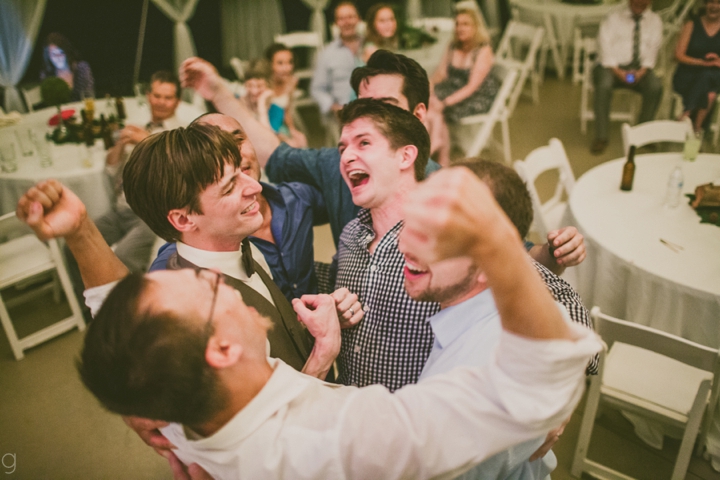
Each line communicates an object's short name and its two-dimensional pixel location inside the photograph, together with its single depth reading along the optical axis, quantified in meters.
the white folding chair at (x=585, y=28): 6.21
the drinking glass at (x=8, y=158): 3.32
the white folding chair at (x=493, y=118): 4.29
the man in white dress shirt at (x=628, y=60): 4.89
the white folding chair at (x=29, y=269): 2.90
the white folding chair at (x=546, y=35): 6.69
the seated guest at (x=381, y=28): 4.66
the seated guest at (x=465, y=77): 4.49
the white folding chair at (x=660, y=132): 3.37
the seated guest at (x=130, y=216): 2.95
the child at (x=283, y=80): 4.23
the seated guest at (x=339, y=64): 4.66
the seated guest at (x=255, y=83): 3.88
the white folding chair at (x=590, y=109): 5.38
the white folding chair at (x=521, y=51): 5.28
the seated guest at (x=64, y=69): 5.11
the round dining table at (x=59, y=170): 3.24
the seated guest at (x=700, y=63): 4.61
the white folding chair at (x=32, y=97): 4.66
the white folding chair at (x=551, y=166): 2.86
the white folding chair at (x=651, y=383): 1.69
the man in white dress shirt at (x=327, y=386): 0.54
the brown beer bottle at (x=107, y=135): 3.58
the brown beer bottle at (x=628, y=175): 2.73
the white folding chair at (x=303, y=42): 5.83
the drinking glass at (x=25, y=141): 3.52
